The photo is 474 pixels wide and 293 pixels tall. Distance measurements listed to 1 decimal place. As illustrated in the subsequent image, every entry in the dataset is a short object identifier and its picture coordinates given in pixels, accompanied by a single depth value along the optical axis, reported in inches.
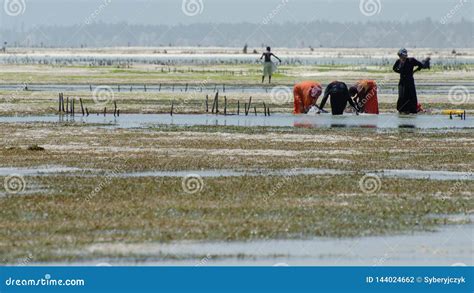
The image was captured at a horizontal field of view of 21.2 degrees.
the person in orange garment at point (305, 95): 1911.9
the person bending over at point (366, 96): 1889.8
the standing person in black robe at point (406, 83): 1839.3
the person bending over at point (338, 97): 1854.1
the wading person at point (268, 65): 2720.2
